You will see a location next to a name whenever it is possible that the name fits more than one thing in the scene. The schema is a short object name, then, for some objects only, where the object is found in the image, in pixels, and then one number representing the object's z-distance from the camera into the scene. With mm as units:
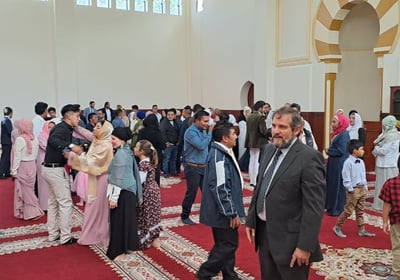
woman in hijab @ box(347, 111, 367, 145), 7391
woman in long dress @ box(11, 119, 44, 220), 5480
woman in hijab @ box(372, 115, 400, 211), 5395
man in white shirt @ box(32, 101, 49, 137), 6098
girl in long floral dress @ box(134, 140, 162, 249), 4164
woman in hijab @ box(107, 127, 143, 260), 3781
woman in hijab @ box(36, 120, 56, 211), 5723
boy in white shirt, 4457
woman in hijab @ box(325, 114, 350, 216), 5312
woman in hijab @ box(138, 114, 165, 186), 5617
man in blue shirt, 4867
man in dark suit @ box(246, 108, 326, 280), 2107
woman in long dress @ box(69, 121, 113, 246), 4039
